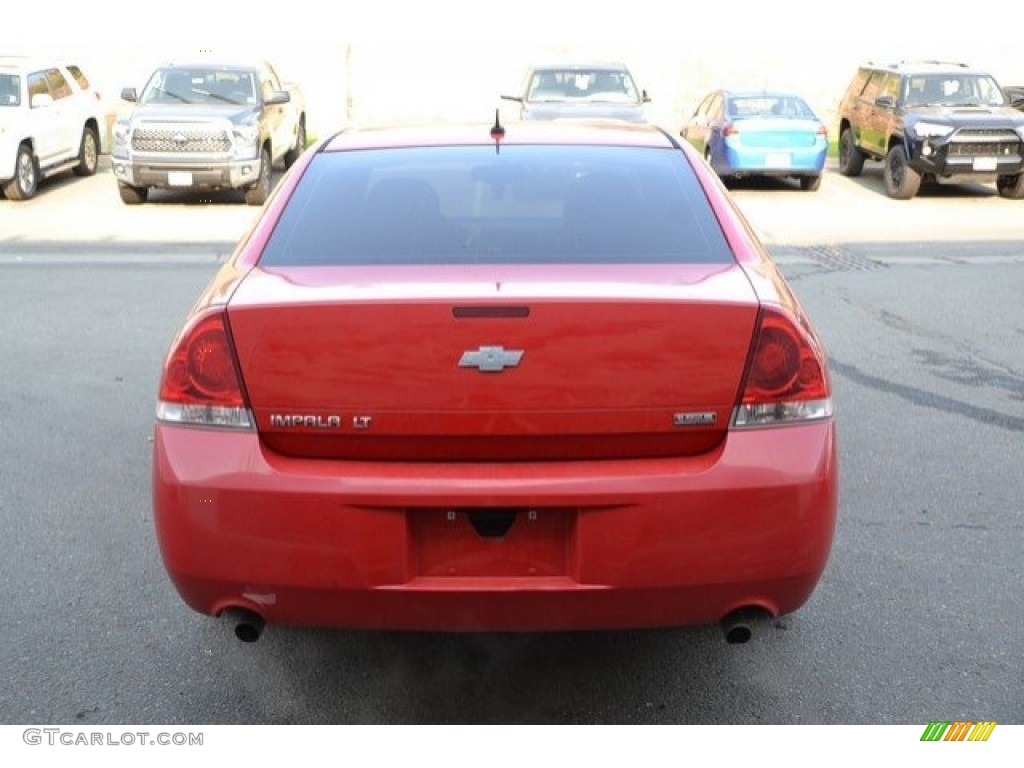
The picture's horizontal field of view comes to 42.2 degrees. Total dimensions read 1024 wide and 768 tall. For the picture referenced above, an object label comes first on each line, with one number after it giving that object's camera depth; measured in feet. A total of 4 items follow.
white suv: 56.59
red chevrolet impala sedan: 10.75
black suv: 58.34
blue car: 61.72
